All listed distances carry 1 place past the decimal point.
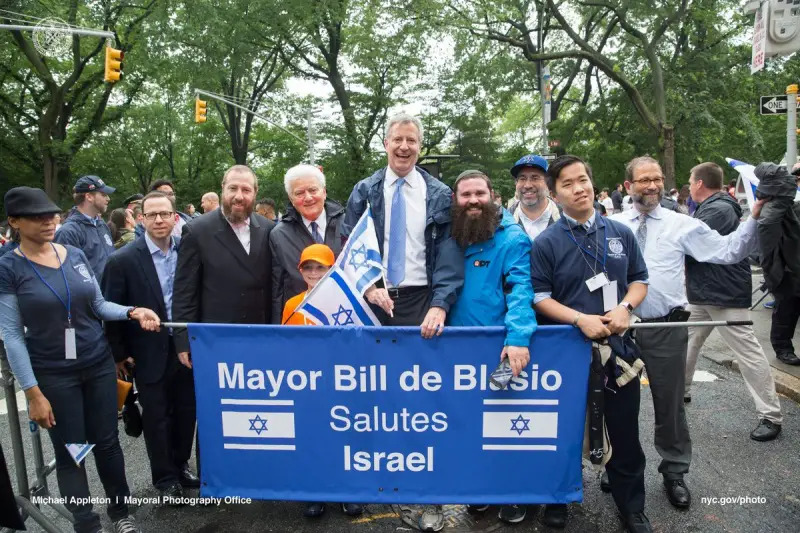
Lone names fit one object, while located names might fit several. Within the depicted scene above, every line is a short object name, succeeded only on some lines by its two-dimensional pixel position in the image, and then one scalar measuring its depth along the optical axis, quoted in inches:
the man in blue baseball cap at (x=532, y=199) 176.9
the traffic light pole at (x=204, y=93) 711.4
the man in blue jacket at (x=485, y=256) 124.1
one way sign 279.4
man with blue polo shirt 121.3
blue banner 114.7
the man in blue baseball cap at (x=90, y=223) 228.4
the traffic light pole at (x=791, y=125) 266.4
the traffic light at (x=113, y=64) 552.1
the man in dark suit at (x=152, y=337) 146.3
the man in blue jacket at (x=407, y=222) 133.0
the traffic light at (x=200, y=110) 761.6
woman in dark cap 117.3
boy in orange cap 132.4
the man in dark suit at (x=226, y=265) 142.2
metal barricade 121.4
